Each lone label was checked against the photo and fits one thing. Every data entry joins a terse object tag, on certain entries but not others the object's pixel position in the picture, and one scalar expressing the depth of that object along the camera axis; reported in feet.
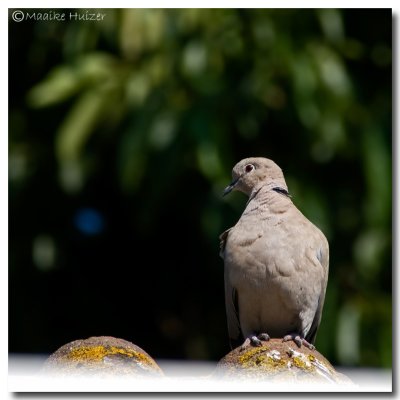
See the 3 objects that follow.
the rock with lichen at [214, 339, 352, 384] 32.35
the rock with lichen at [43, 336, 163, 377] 32.40
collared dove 37.55
